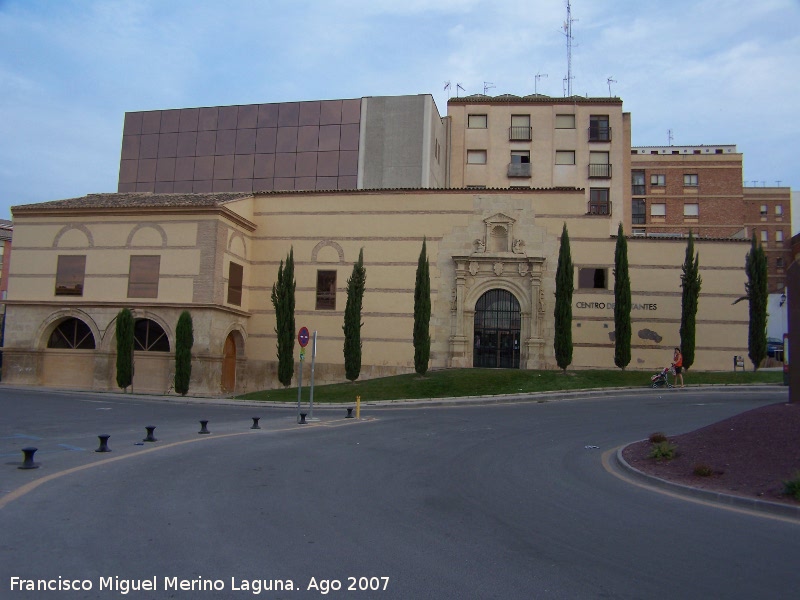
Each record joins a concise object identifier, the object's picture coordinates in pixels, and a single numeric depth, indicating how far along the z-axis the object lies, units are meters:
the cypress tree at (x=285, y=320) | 33.46
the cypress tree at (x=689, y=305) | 30.83
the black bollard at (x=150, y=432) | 14.53
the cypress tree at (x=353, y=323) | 32.22
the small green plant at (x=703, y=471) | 10.84
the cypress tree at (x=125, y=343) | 32.56
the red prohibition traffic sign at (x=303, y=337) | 20.42
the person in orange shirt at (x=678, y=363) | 26.83
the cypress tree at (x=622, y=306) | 30.78
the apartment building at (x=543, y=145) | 45.06
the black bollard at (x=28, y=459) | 10.62
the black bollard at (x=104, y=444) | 12.78
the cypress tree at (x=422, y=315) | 31.61
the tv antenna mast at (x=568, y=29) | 52.66
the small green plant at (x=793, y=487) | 9.11
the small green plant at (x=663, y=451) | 12.27
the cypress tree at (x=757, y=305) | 30.80
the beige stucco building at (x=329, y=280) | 33.53
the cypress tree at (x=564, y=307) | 30.50
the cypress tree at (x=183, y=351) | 31.67
